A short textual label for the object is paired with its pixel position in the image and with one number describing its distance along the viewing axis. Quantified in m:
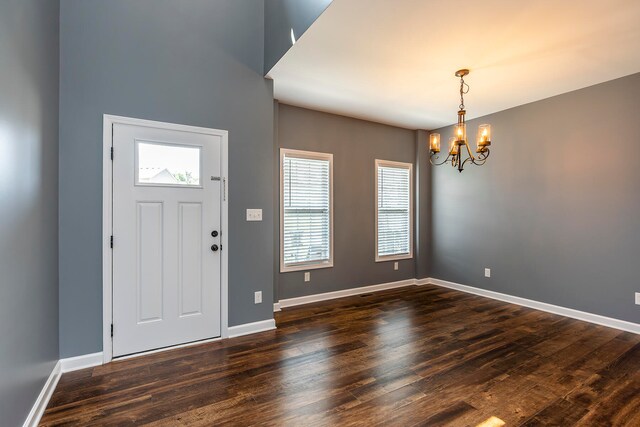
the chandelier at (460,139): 2.87
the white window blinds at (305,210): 4.12
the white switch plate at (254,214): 3.25
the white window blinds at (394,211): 5.00
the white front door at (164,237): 2.67
